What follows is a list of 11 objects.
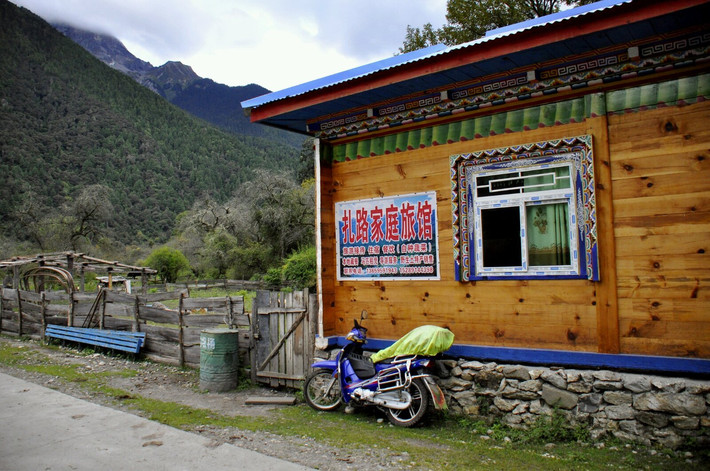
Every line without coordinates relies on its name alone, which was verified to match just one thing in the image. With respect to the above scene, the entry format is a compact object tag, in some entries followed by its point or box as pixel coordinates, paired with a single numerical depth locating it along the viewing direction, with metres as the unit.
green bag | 6.09
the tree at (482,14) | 20.62
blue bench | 11.26
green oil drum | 8.42
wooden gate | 8.03
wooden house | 5.12
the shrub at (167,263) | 42.75
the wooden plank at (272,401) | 7.59
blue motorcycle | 6.14
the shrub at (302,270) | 21.08
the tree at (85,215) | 47.09
